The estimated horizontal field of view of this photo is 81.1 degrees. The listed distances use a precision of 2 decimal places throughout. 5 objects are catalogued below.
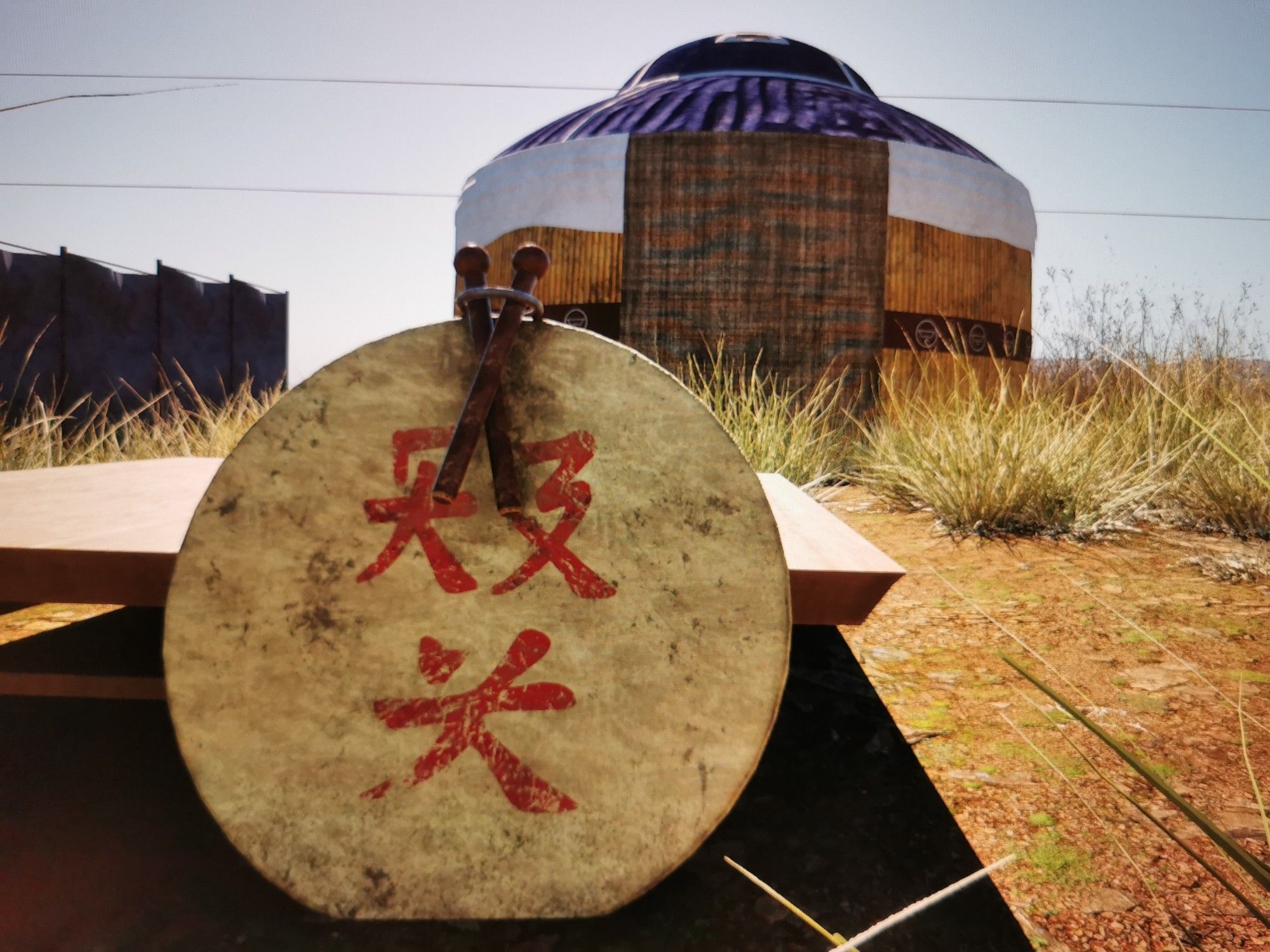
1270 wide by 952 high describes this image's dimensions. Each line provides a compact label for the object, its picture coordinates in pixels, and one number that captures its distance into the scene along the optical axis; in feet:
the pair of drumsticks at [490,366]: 2.42
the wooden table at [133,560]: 3.24
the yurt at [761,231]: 17.40
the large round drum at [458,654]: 2.54
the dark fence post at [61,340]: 21.62
